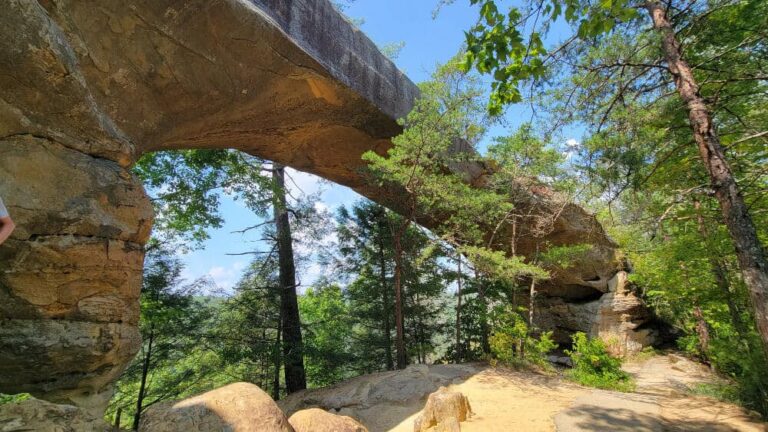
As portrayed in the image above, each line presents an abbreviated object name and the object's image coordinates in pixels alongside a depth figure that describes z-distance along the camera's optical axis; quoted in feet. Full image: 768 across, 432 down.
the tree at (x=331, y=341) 34.12
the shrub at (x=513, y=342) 30.89
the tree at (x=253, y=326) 31.65
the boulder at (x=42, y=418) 7.34
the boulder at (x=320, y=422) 14.14
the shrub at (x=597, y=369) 26.27
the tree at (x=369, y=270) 41.98
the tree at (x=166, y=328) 29.50
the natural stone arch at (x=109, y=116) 12.09
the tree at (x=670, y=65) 9.36
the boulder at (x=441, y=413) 17.63
